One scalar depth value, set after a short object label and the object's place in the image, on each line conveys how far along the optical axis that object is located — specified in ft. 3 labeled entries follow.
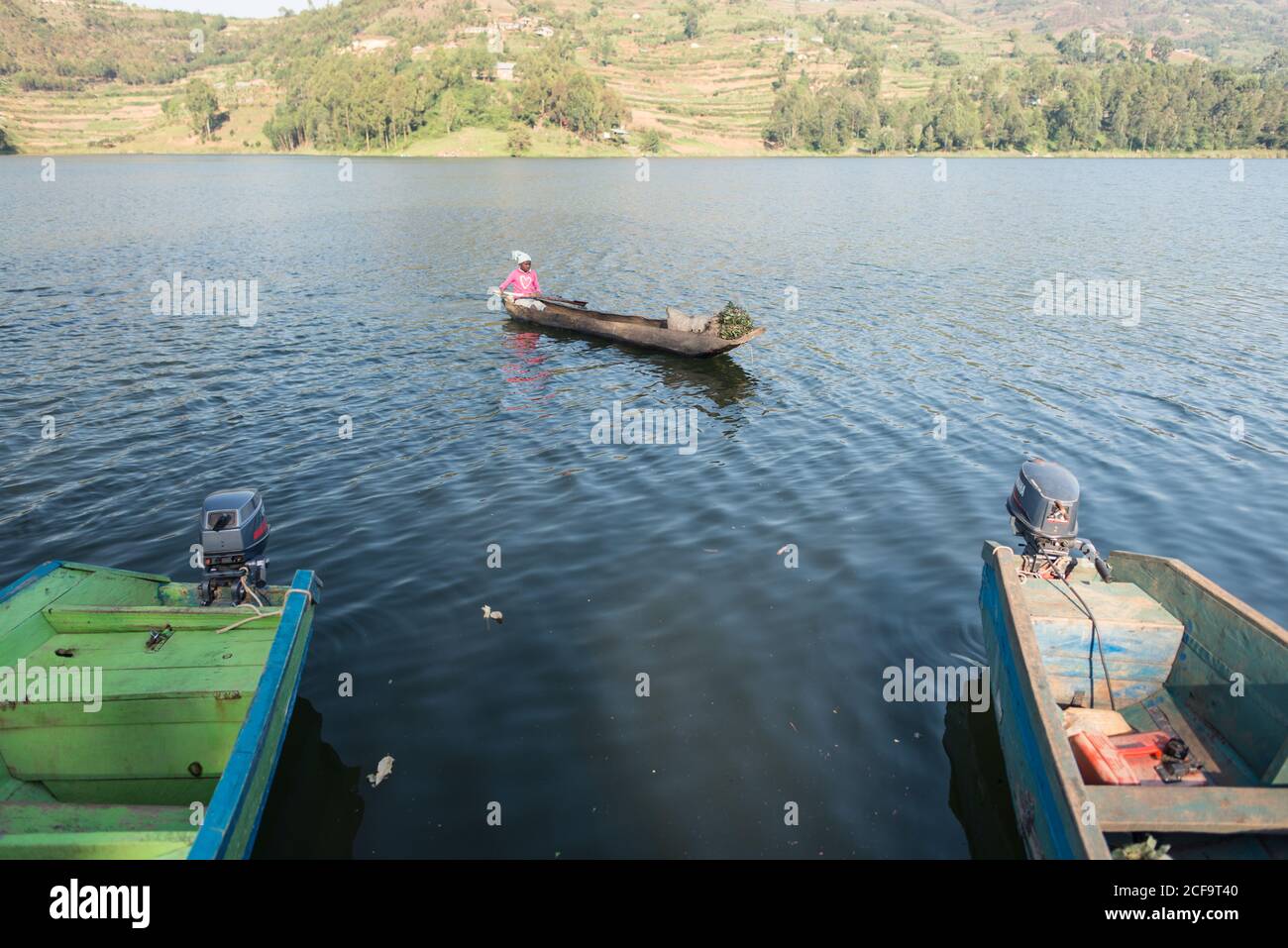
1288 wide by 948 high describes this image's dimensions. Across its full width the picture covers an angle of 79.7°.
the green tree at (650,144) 546.67
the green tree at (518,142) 501.15
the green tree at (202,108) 591.78
